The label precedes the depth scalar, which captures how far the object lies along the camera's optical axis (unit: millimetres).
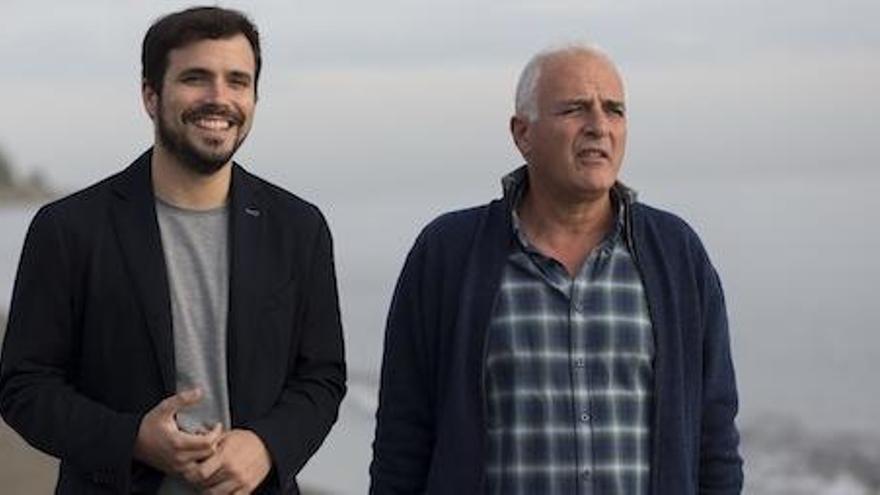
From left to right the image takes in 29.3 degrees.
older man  3465
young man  3379
